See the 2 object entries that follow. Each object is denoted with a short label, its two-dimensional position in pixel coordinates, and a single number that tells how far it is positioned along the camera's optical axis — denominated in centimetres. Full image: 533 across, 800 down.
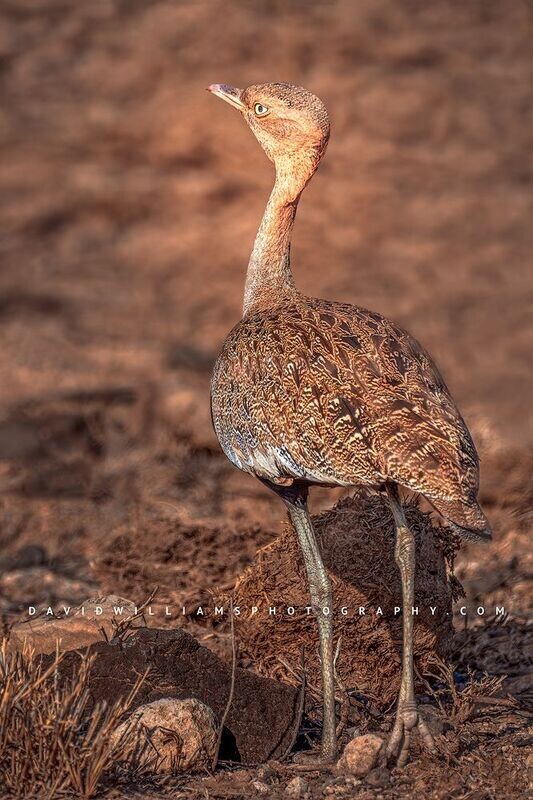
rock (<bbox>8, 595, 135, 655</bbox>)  927
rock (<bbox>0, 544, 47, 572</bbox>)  1348
